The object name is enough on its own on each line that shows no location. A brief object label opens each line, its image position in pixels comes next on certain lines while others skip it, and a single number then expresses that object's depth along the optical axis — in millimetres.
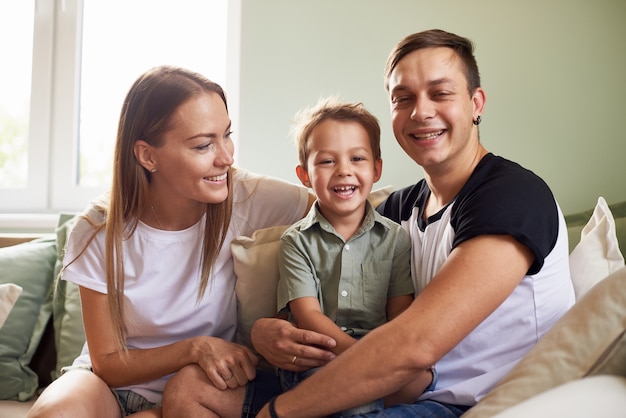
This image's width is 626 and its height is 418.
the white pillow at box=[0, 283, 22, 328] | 1879
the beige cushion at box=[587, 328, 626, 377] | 1077
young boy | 1528
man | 1220
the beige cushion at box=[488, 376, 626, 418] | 964
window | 2879
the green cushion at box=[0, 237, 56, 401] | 2053
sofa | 1032
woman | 1623
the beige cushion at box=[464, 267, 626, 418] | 1103
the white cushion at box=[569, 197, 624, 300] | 1636
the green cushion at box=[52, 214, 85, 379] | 2107
